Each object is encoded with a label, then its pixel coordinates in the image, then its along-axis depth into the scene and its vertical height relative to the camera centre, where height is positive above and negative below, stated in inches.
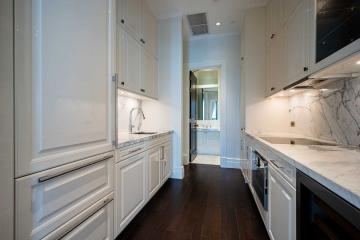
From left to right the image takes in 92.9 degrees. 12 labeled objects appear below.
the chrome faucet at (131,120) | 111.2 -1.4
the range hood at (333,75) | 41.6 +14.0
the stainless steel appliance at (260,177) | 61.9 -24.2
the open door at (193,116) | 175.5 +2.4
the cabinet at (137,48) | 82.4 +39.7
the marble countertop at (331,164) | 23.5 -8.8
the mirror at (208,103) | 218.7 +20.4
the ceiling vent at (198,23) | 127.5 +77.0
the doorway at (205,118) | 185.6 +1.0
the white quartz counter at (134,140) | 61.5 -9.2
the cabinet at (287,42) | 59.4 +33.3
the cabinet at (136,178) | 60.5 -26.3
